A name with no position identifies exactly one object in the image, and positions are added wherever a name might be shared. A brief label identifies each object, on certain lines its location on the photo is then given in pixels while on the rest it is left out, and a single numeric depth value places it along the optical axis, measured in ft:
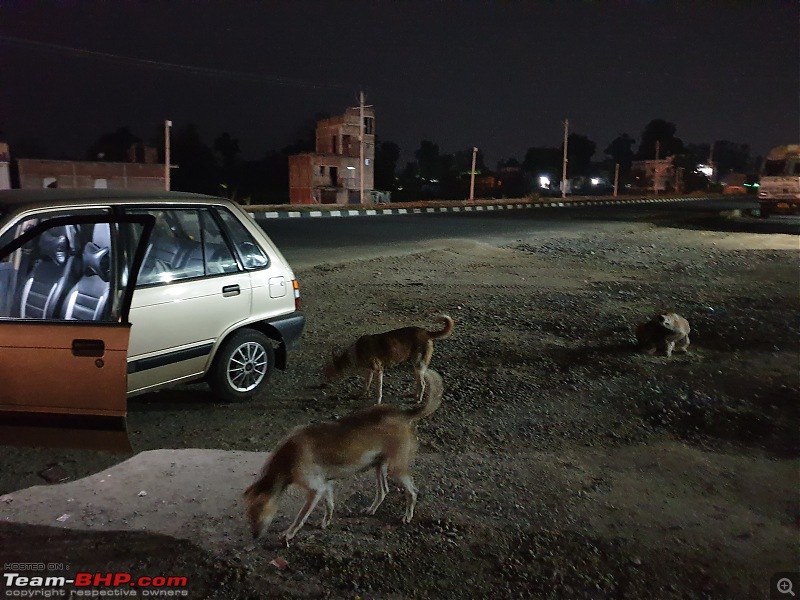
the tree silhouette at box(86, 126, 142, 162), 171.32
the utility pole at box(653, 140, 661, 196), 231.75
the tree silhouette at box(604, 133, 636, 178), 321.73
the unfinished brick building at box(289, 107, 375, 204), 143.95
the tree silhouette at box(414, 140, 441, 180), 261.65
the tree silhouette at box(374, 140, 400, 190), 186.20
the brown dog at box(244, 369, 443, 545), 10.39
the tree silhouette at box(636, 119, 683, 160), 272.70
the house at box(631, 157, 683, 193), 237.66
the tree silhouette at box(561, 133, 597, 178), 265.95
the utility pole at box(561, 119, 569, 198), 155.36
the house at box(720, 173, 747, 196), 237.25
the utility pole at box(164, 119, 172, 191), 87.12
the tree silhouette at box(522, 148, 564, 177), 256.73
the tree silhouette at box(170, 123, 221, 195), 167.73
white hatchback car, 11.18
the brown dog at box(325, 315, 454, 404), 17.15
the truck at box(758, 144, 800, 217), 86.07
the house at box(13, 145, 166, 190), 100.78
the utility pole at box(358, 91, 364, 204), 108.68
